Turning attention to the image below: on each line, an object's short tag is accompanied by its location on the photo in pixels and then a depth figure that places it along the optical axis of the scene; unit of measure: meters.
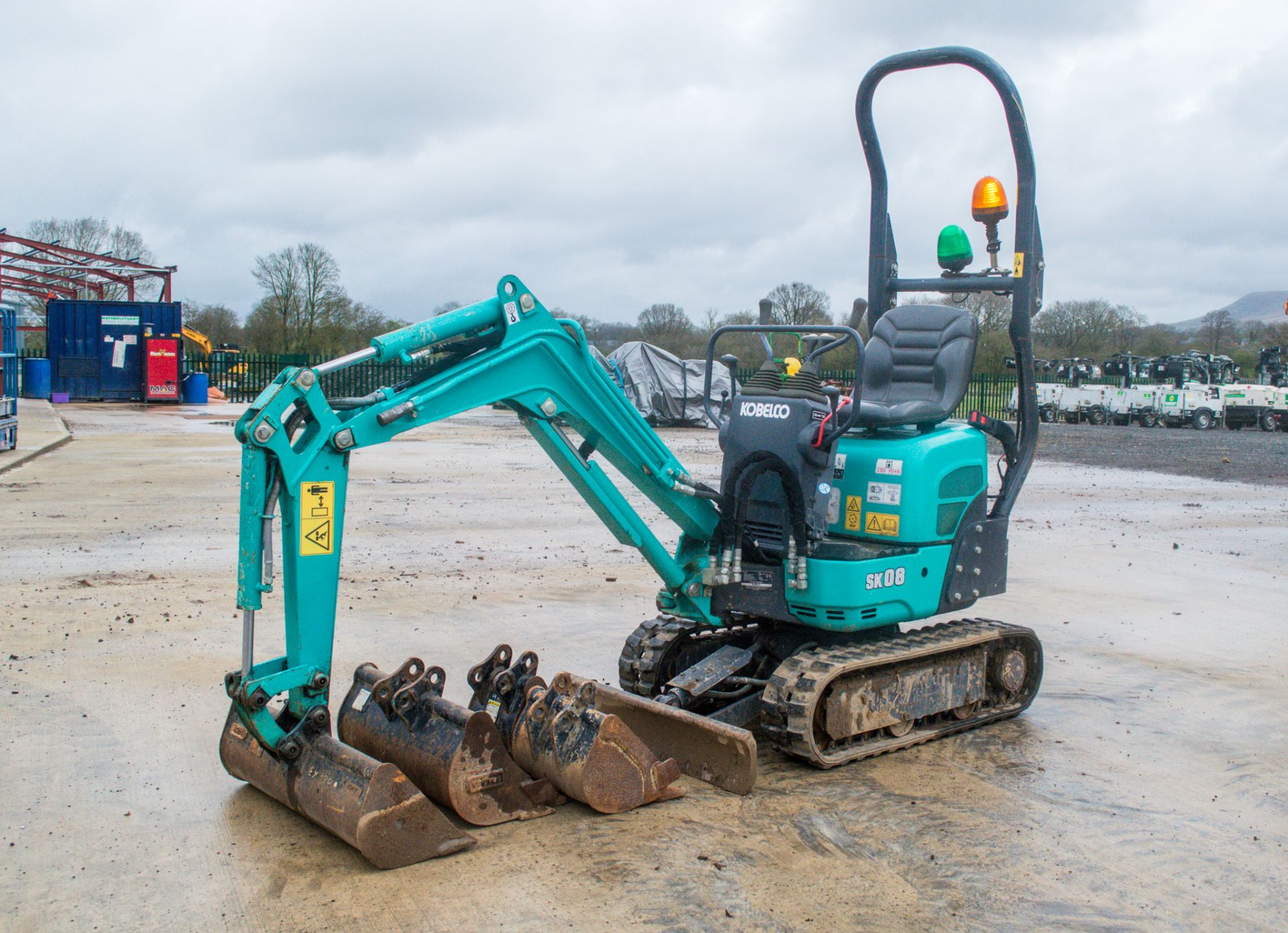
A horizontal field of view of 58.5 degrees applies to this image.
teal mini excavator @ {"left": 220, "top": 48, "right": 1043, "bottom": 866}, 4.14
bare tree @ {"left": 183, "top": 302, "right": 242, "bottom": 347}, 50.28
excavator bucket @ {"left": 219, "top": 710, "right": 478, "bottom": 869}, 3.89
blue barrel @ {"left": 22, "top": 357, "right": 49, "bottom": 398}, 30.58
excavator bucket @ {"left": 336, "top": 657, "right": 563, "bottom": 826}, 4.27
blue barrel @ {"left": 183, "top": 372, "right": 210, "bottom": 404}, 32.84
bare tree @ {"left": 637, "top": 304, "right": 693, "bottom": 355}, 38.03
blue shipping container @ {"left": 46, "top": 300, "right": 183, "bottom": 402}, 31.03
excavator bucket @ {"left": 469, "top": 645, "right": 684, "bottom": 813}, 4.39
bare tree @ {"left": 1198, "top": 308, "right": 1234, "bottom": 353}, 63.84
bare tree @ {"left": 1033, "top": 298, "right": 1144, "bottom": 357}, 55.06
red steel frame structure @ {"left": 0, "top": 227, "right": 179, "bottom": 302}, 31.62
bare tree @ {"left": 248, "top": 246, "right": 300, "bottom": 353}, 48.31
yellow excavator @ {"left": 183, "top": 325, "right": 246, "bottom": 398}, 37.31
